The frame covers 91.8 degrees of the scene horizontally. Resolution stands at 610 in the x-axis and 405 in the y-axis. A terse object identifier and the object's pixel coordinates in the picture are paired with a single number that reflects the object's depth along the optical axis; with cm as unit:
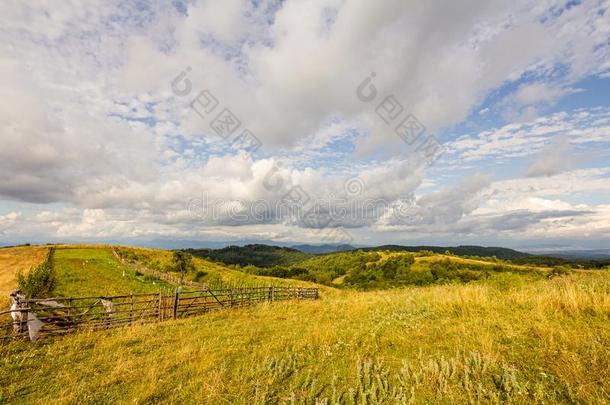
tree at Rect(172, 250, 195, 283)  6231
